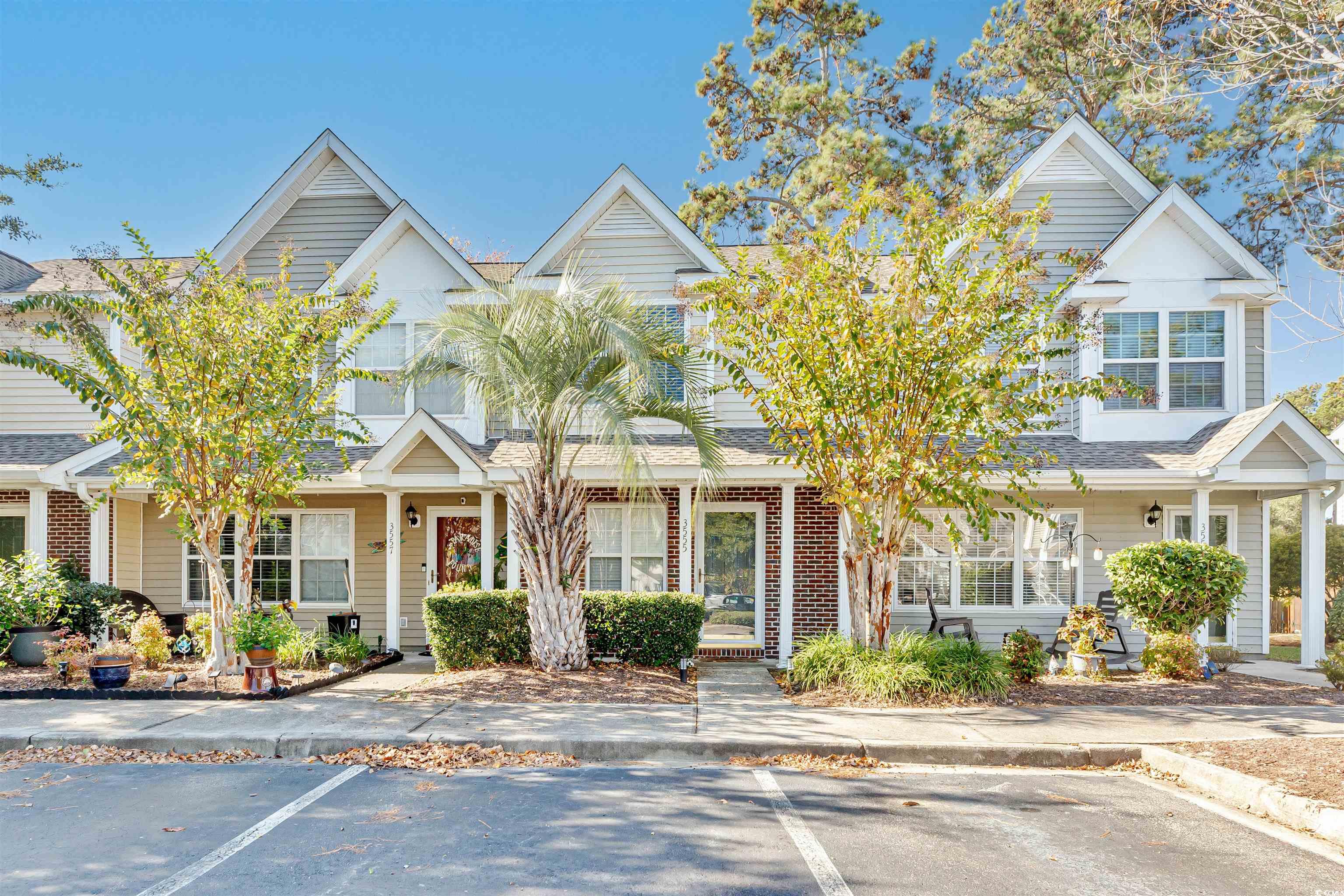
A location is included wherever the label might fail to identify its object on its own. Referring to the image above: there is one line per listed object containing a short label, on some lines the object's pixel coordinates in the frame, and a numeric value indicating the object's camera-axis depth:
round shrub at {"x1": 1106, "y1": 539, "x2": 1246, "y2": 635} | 10.16
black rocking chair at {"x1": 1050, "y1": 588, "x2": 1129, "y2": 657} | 11.34
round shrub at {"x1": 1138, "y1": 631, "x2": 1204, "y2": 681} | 9.98
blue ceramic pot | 9.13
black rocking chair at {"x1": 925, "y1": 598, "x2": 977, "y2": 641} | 11.98
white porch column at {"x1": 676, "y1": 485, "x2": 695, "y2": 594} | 11.62
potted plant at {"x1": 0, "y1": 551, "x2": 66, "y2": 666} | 10.69
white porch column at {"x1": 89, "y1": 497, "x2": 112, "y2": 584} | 12.48
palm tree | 9.55
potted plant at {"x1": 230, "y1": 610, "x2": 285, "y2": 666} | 9.12
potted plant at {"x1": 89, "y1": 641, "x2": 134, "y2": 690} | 9.13
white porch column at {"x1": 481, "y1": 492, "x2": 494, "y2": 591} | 11.88
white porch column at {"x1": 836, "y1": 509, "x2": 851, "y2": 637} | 11.82
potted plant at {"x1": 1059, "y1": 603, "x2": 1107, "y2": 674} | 10.43
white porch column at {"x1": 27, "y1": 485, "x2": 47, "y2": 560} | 12.27
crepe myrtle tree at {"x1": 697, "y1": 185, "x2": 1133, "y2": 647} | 8.87
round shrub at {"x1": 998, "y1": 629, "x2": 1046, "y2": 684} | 9.68
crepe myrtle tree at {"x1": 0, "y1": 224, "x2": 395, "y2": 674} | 9.05
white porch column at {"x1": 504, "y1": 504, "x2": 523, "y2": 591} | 11.69
